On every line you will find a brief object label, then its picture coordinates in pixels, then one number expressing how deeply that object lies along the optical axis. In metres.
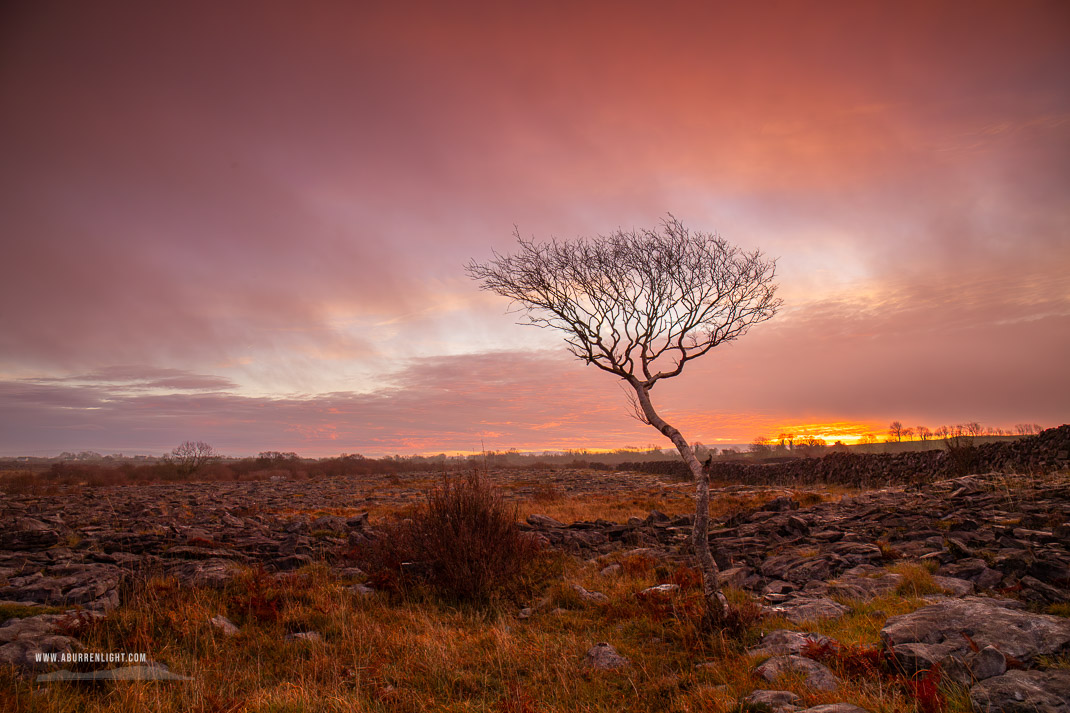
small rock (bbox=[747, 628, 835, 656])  5.90
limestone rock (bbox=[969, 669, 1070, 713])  4.00
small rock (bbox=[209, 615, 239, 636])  7.45
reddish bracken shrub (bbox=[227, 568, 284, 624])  8.07
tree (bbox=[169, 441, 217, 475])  48.12
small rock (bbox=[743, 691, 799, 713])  4.53
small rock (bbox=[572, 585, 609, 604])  8.94
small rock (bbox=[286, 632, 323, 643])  7.14
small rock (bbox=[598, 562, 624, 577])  10.72
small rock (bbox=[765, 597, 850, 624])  7.12
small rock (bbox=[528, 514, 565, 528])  16.33
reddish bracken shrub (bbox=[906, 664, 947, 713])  4.20
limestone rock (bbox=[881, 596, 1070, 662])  4.91
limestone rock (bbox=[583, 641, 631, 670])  6.20
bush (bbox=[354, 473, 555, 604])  9.43
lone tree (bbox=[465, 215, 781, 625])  9.40
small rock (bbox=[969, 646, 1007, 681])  4.58
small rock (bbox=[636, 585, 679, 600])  8.50
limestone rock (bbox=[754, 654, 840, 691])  5.00
